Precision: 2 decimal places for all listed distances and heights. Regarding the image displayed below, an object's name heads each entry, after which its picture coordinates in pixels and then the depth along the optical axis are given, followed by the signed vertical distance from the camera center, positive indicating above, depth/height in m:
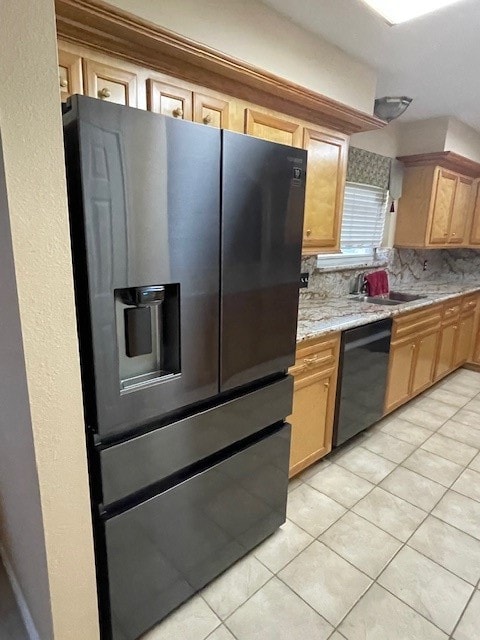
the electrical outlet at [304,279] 2.84 -0.29
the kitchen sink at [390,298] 3.22 -0.48
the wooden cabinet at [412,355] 2.83 -0.90
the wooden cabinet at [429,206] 3.49 +0.37
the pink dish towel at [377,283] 3.34 -0.35
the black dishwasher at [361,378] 2.32 -0.88
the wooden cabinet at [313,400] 2.04 -0.90
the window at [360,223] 3.15 +0.17
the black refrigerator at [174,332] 0.99 -0.31
